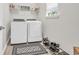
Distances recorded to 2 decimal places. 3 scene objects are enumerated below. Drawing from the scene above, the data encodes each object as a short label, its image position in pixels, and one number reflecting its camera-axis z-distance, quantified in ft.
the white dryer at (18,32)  4.33
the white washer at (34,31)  4.71
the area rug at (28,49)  3.19
